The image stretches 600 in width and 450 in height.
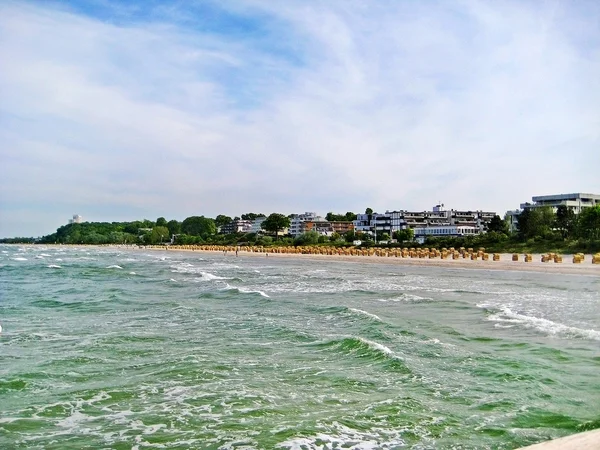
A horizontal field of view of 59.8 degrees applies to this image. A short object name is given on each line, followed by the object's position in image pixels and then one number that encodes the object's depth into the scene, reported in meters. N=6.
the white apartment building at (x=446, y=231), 134.88
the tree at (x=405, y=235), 112.81
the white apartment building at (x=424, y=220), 153.62
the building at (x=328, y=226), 183.16
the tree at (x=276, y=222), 160.88
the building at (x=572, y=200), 107.76
